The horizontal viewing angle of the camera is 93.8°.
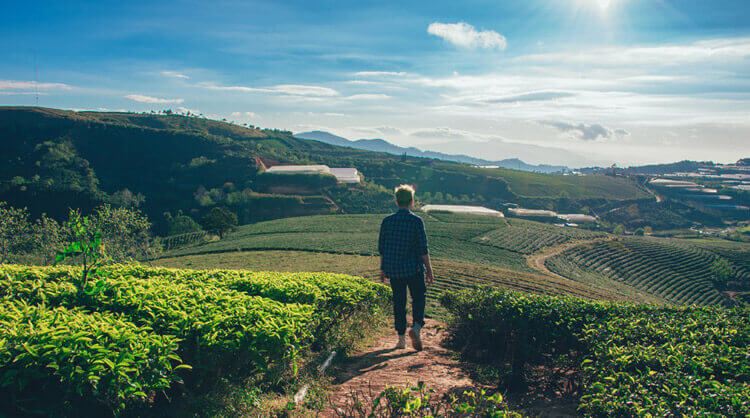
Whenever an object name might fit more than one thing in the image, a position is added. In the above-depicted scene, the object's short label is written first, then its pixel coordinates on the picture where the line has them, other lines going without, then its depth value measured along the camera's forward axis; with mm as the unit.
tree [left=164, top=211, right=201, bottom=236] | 63656
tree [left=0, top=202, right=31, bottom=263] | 34825
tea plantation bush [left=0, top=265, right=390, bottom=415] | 2836
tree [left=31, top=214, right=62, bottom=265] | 35525
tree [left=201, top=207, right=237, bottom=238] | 56281
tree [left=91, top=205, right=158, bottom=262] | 36866
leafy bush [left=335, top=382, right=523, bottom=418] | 3209
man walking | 6395
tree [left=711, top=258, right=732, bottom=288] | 45156
